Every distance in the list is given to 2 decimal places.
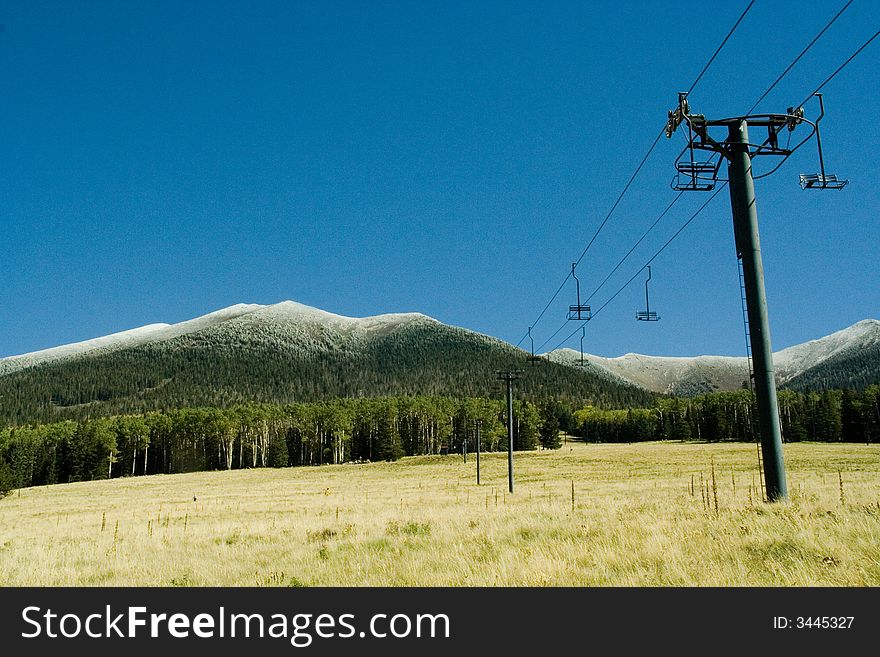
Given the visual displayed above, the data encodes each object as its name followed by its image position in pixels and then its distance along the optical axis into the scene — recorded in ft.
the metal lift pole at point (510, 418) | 145.59
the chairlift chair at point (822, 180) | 45.87
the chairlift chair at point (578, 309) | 76.31
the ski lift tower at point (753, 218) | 47.14
